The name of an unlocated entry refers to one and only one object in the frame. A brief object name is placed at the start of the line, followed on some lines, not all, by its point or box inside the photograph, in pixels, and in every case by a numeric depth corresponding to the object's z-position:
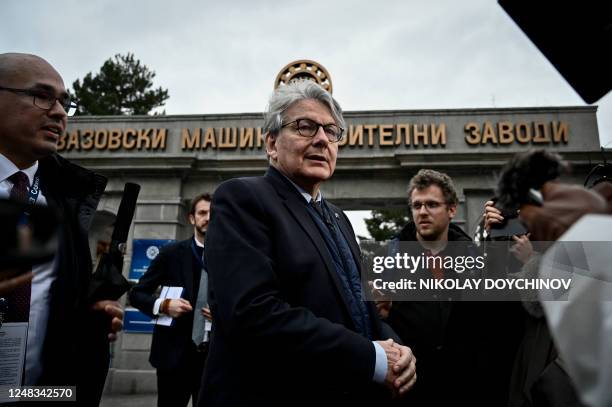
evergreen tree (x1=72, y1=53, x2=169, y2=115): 26.16
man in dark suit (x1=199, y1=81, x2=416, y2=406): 1.43
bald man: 1.81
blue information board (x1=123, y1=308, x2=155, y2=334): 8.49
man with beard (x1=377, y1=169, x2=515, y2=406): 2.65
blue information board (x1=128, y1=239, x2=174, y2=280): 8.85
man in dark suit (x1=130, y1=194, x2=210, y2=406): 3.48
